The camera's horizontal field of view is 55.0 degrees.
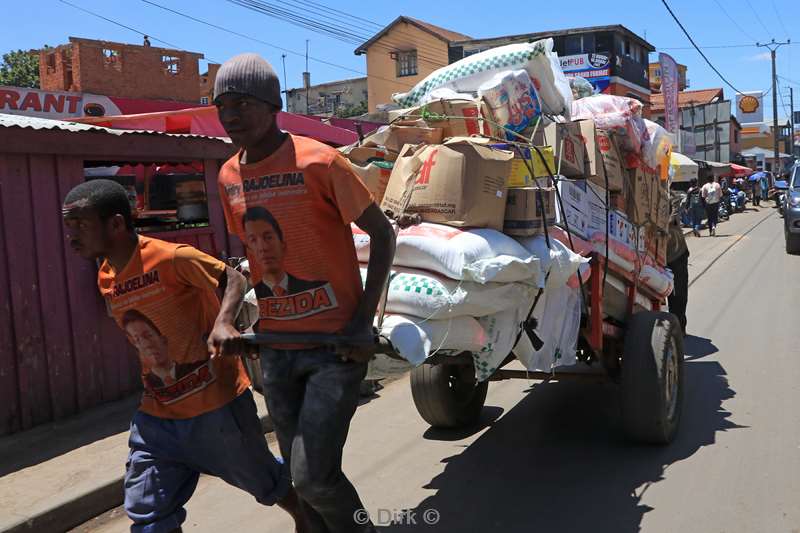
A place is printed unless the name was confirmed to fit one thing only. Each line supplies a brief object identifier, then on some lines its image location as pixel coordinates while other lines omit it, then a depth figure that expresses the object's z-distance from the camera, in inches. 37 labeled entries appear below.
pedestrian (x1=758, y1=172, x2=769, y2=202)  1847.2
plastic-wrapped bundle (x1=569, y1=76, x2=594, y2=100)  237.9
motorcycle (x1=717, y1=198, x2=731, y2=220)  1165.1
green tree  1647.4
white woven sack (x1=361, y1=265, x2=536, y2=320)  127.0
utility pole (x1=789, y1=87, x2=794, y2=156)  3045.8
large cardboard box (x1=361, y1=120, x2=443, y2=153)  162.6
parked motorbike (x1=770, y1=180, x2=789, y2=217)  627.6
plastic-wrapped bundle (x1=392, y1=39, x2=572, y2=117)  184.1
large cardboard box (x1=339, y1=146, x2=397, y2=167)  162.4
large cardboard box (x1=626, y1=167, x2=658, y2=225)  216.7
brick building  728.5
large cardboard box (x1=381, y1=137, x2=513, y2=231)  139.0
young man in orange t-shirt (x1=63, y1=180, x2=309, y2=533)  112.7
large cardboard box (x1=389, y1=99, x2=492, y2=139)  165.6
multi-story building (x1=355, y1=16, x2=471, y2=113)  1898.4
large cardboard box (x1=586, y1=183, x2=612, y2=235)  184.9
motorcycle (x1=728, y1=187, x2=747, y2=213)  1363.2
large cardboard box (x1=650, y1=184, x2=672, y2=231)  235.0
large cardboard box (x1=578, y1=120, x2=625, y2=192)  188.5
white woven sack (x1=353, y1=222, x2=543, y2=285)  130.7
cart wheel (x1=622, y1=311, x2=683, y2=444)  180.7
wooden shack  225.9
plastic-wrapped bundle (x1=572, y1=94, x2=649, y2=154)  208.2
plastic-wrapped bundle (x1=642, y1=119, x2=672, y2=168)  223.6
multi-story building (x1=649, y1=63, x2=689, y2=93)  2459.4
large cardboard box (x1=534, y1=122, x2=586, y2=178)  172.7
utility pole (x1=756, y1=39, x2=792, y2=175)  1951.3
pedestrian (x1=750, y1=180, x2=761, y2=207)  1575.7
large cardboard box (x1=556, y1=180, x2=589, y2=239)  165.8
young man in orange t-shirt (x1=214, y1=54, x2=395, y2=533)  103.1
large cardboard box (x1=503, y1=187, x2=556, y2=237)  146.3
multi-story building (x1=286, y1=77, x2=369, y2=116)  2166.6
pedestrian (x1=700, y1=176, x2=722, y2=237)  835.4
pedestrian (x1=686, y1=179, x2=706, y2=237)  860.0
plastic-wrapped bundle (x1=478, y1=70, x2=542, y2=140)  170.2
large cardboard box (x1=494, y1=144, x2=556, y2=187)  150.1
